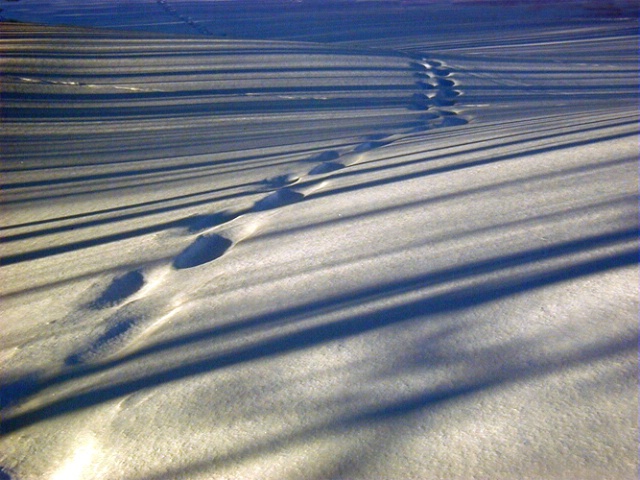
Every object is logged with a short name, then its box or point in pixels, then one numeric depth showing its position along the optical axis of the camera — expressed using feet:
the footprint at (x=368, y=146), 26.04
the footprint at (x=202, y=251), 16.37
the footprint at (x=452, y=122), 29.78
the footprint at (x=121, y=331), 12.69
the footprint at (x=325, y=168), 23.20
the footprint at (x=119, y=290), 14.71
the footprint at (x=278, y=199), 19.90
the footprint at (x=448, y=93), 36.76
